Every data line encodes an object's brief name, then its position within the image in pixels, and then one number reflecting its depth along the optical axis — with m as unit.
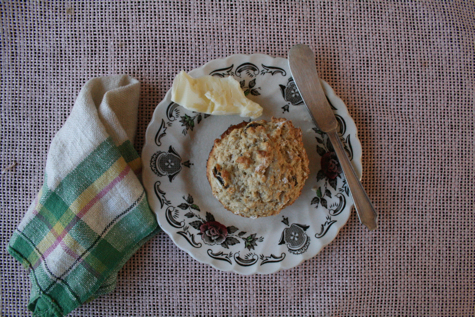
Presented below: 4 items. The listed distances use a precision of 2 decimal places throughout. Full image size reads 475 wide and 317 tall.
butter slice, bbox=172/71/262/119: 0.40
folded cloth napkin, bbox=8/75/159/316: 0.41
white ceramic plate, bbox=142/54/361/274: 0.42
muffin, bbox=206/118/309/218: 0.39
